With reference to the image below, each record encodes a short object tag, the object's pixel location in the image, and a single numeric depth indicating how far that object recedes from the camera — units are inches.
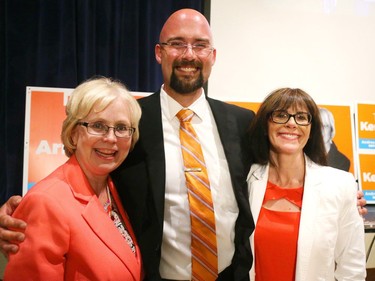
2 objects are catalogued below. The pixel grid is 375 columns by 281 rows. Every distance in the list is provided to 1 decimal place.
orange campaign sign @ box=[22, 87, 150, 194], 107.0
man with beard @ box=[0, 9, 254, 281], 63.6
